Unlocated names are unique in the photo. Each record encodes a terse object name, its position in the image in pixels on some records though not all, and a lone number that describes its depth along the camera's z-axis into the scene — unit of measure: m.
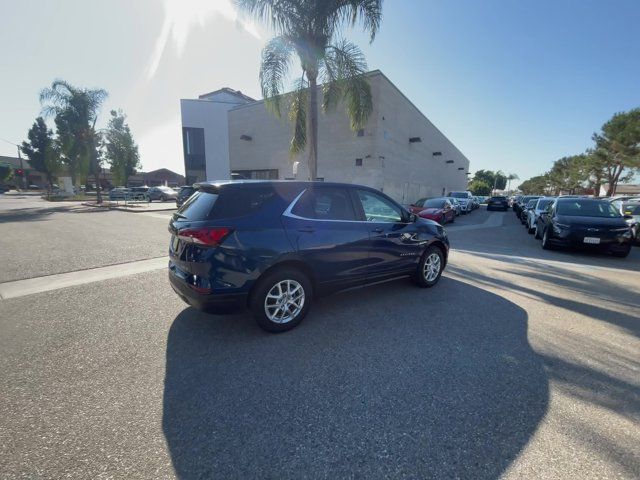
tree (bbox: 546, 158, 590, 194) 51.44
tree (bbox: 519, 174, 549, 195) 95.65
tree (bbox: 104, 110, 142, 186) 26.77
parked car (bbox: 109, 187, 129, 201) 30.22
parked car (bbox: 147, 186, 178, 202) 30.38
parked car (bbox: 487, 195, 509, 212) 27.81
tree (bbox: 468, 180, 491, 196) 75.38
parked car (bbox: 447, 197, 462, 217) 18.96
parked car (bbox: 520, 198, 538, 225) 14.43
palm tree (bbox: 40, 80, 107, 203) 21.11
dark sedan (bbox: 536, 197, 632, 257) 7.23
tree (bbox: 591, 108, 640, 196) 29.52
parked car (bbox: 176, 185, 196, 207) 18.12
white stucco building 20.67
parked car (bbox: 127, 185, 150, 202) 29.95
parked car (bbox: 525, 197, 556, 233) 11.48
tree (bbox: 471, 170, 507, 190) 96.44
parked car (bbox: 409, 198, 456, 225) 13.46
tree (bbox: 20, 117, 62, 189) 55.58
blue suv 2.90
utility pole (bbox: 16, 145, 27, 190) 59.29
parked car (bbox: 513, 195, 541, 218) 21.18
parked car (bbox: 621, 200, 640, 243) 9.54
